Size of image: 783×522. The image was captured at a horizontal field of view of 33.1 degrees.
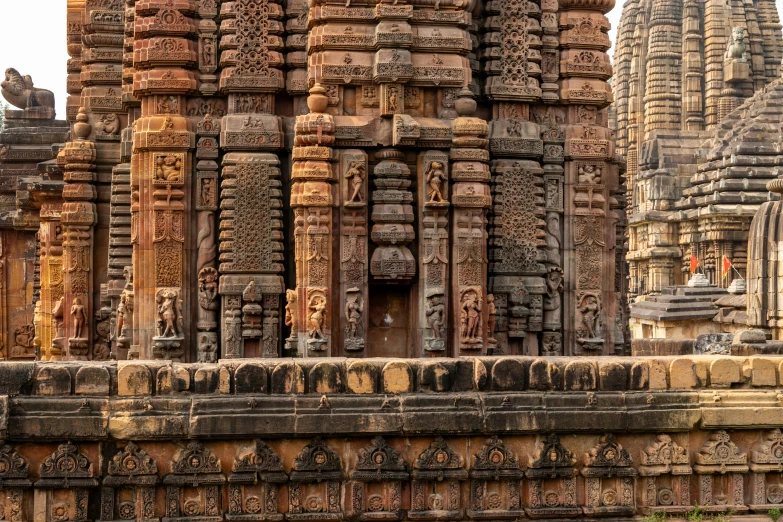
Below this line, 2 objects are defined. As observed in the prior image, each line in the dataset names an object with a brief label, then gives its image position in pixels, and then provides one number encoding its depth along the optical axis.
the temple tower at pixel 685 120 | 46.22
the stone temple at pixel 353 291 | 11.64
